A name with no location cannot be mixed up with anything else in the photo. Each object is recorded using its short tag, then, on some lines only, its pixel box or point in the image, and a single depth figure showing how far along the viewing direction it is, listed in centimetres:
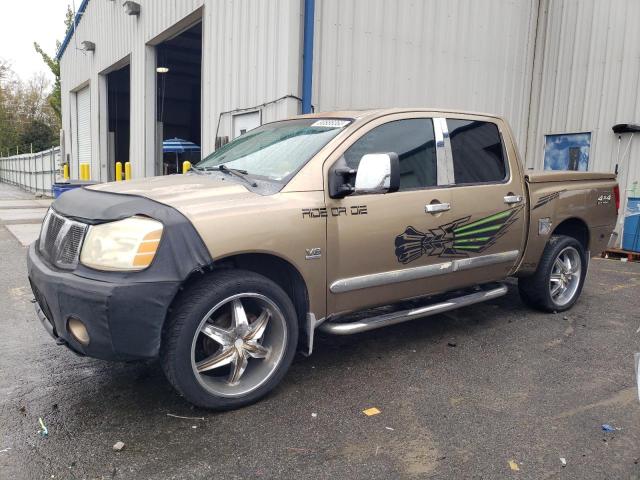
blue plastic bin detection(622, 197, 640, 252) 898
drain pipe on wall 755
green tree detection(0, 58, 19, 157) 5122
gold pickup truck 284
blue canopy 2108
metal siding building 804
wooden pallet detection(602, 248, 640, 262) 891
